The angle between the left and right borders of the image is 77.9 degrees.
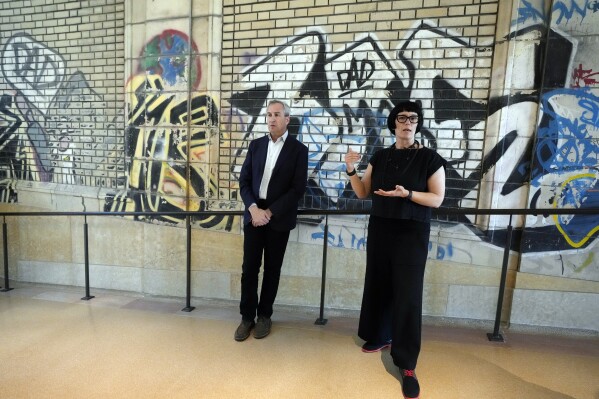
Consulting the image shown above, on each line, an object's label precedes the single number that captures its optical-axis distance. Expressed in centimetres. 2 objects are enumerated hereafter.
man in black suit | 284
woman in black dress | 230
